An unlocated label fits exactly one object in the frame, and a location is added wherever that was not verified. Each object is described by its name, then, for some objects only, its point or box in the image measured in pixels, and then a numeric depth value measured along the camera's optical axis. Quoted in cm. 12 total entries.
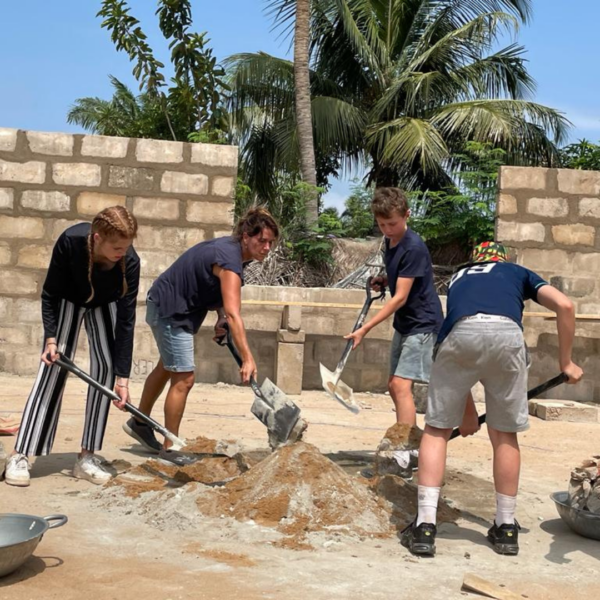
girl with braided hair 447
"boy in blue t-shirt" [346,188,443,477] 511
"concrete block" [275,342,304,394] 816
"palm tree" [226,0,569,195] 2089
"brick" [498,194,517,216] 856
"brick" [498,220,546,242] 857
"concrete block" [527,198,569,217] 859
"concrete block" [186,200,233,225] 833
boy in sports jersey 378
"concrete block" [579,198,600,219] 864
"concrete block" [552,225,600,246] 862
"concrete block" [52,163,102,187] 817
